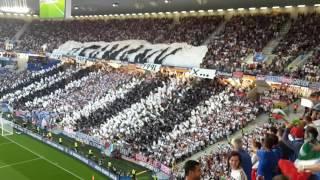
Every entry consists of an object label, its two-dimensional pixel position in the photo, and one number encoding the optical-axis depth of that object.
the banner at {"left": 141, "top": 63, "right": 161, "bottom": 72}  35.50
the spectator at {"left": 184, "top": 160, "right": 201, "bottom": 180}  5.50
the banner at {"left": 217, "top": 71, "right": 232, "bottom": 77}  28.95
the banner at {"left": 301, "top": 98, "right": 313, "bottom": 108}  17.62
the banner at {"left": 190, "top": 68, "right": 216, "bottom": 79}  30.10
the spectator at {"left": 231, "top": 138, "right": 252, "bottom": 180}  6.55
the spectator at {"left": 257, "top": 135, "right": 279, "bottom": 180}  6.38
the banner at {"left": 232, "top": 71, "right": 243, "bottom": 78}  28.09
